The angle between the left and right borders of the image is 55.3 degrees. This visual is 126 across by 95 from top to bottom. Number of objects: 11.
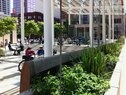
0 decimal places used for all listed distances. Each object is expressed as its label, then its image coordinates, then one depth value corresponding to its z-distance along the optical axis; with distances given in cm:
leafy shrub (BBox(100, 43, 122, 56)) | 528
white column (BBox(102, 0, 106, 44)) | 936
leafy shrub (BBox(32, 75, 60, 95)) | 178
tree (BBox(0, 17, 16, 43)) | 978
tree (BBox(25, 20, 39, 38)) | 1694
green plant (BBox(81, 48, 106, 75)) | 268
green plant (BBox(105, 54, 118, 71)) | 364
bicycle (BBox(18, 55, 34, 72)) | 481
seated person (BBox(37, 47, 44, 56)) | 572
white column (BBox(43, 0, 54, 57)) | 368
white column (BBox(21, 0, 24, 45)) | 997
